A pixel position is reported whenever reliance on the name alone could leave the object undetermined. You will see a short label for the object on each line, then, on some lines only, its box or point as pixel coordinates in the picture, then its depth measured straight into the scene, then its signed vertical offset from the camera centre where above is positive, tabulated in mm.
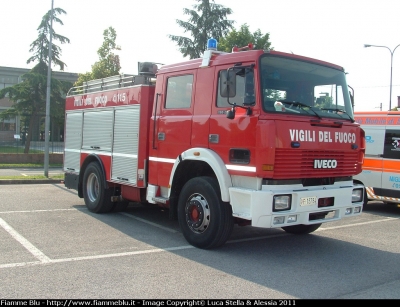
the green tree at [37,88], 26391 +2959
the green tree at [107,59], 27062 +5136
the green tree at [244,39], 23498 +5874
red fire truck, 5957 +44
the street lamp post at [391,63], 26953 +5723
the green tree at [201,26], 33281 +9111
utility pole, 17719 +638
